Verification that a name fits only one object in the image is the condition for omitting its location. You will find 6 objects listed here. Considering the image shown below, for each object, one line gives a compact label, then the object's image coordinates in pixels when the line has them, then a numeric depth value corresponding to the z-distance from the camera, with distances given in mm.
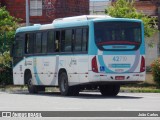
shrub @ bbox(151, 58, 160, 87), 35188
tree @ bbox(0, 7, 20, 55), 39312
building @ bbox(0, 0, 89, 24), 60625
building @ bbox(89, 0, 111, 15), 69938
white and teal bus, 27188
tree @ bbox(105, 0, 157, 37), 48100
